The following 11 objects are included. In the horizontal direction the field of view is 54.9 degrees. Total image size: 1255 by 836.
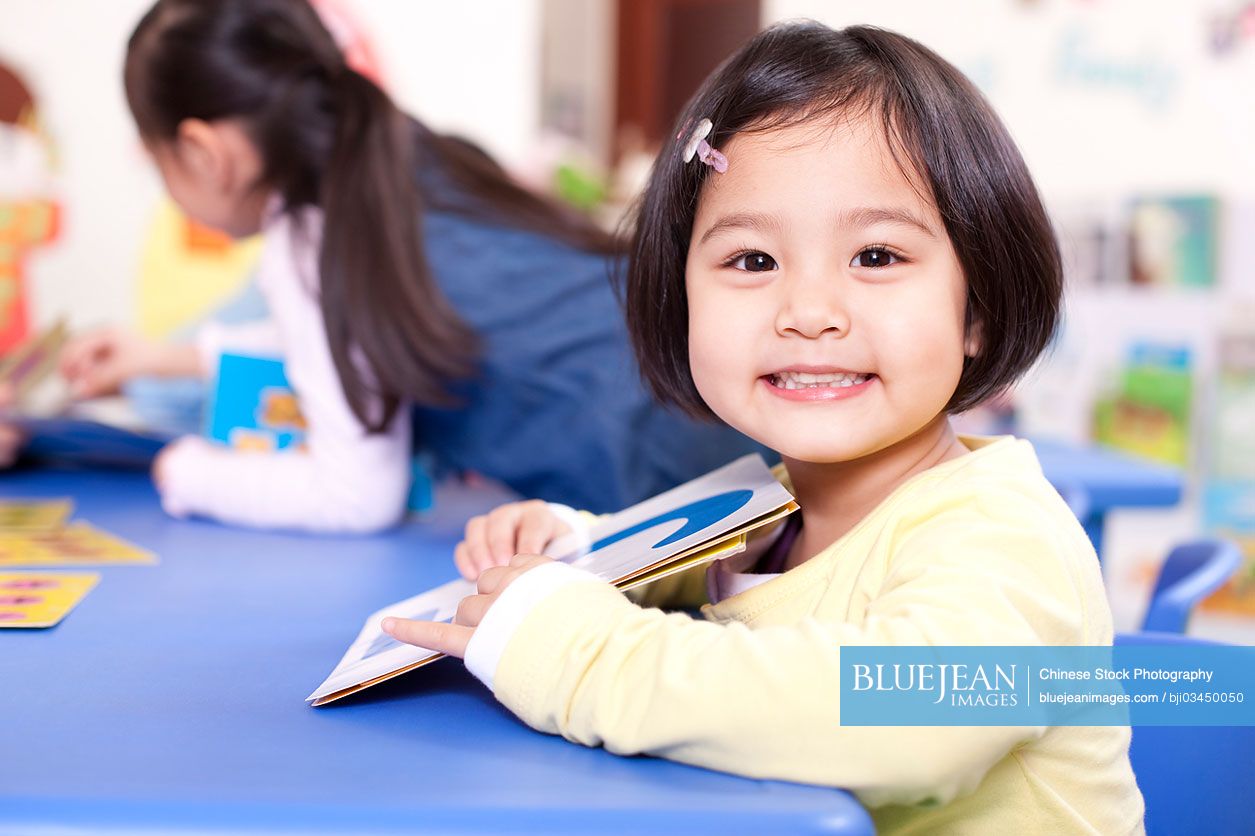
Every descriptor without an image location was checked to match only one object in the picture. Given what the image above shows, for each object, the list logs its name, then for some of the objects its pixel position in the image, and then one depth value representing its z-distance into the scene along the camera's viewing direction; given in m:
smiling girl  0.48
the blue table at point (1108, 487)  1.21
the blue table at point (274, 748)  0.43
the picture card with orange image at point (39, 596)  0.72
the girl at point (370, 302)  1.08
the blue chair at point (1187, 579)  0.90
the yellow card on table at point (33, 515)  1.04
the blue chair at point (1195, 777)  0.69
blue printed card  1.16
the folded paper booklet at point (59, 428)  1.32
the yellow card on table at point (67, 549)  0.90
